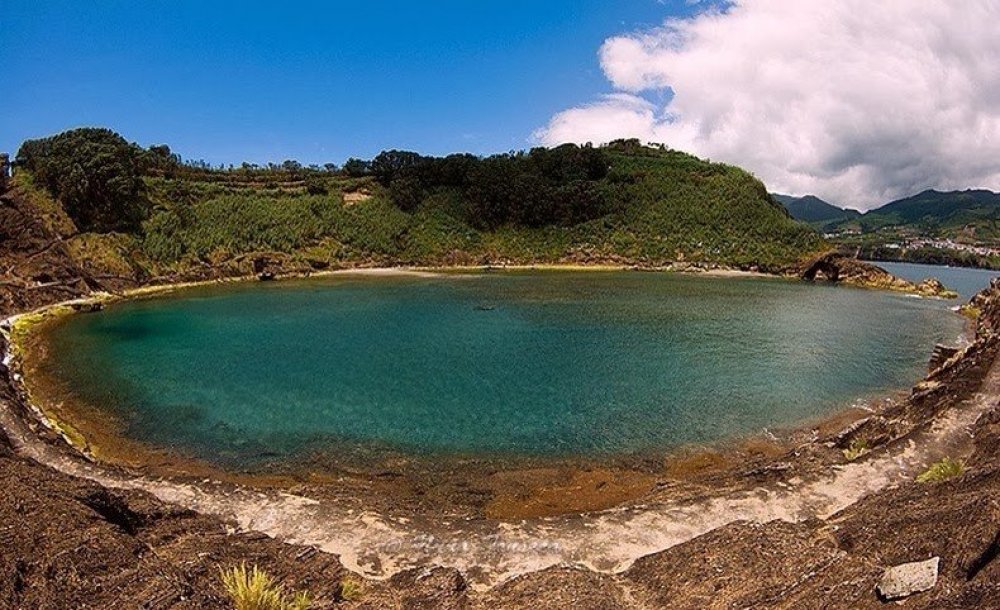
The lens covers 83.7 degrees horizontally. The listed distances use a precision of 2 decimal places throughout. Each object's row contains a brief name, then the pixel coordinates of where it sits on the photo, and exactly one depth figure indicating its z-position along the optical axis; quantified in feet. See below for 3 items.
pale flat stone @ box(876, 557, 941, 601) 20.33
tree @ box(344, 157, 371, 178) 366.84
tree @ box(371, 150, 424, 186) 359.87
